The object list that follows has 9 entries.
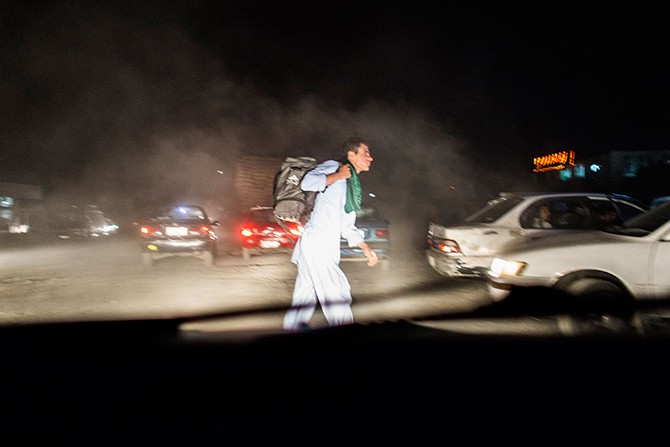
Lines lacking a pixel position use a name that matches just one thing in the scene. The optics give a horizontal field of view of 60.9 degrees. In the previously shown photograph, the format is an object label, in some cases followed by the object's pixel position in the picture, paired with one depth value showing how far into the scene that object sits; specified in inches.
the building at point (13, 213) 861.7
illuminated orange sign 1642.5
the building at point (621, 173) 1337.4
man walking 178.5
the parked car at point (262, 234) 458.6
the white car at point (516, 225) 302.4
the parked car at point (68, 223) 880.3
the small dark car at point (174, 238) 464.4
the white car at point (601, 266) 200.2
